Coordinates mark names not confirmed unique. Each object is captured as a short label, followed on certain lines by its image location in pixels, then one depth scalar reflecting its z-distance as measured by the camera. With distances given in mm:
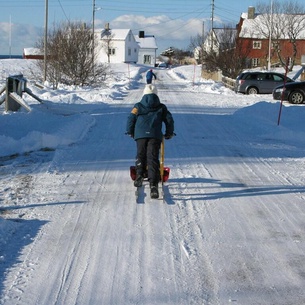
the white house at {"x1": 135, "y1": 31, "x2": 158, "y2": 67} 124769
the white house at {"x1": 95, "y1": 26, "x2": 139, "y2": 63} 107438
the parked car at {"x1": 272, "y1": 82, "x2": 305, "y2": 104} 26578
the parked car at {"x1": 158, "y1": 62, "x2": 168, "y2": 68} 111625
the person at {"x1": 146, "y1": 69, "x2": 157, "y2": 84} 29672
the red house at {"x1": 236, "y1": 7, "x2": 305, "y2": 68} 63625
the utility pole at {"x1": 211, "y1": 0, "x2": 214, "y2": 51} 56812
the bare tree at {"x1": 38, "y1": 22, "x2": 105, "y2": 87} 34562
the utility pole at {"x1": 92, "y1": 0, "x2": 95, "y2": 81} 35653
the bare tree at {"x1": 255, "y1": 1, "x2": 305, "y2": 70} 61844
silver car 34312
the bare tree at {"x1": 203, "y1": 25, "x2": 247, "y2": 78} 49656
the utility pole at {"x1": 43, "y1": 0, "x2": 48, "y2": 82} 33409
